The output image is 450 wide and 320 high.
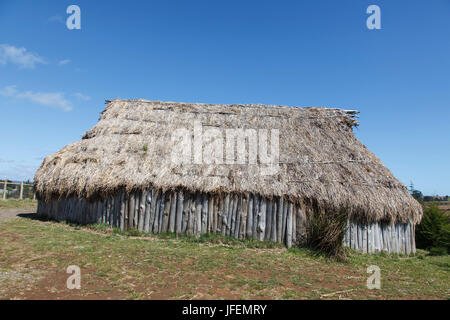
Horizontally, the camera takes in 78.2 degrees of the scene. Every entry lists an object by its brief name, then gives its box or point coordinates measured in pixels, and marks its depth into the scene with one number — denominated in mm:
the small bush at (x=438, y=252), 10164
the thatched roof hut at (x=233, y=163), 8867
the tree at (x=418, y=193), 34419
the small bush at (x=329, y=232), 7770
